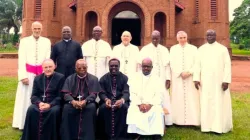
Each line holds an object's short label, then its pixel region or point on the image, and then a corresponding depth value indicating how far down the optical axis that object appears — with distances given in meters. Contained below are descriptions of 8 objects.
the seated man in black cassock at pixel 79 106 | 5.26
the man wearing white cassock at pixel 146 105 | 5.42
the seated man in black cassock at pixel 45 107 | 5.27
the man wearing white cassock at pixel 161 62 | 6.73
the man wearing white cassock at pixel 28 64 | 6.32
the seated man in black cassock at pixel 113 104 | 5.59
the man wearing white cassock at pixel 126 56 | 7.02
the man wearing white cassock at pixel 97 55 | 6.98
